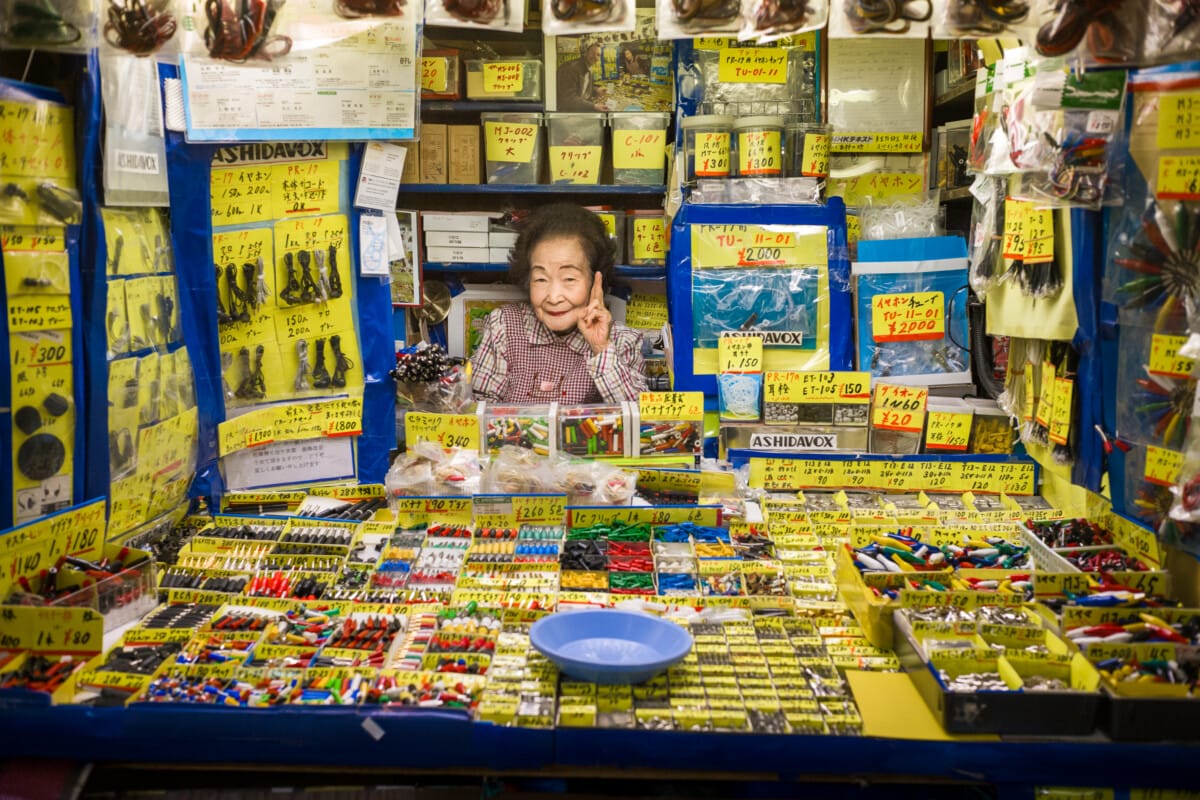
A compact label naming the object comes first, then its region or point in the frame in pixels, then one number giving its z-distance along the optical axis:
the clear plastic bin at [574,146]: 4.65
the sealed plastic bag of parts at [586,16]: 2.47
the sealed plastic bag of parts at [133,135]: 2.83
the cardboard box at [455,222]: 4.70
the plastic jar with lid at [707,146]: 4.29
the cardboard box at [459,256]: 4.73
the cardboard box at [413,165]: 4.64
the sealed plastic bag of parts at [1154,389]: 2.51
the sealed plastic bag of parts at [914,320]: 4.31
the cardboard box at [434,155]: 4.62
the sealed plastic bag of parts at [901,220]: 4.47
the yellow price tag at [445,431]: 3.63
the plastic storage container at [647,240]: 4.70
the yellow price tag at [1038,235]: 3.12
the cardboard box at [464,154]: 4.62
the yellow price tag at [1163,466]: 2.53
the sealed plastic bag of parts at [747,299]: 4.29
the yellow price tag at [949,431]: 3.76
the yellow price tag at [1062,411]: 3.11
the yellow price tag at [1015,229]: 3.25
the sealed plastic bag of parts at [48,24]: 2.37
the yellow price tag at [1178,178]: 2.38
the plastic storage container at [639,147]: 4.66
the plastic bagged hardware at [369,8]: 2.49
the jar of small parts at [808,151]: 4.32
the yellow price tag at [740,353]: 4.18
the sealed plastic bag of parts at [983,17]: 2.43
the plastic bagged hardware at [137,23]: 2.45
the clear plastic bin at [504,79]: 4.60
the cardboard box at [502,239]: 4.72
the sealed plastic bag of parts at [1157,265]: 2.45
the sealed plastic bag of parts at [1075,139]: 2.61
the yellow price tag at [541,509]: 3.17
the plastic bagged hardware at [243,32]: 2.51
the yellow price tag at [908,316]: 4.30
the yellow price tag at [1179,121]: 2.35
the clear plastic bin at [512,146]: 4.62
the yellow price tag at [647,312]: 4.89
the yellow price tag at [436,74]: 4.60
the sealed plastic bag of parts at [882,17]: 2.44
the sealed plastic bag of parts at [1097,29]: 2.43
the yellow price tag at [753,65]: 4.50
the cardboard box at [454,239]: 4.72
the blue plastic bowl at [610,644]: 2.16
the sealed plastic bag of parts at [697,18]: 2.47
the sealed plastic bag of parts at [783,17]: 2.45
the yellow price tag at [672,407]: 3.62
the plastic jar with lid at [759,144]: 4.28
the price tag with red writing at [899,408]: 3.77
